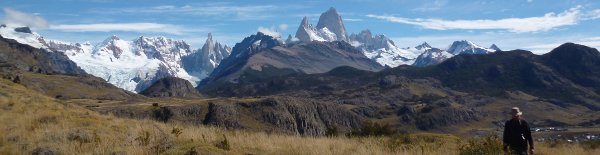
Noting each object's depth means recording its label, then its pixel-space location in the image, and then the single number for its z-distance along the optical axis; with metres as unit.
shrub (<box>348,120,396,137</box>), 39.50
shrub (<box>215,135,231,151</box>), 16.26
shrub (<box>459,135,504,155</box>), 20.42
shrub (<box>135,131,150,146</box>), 16.44
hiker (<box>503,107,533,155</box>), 18.55
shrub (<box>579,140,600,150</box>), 29.98
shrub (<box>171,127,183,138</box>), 18.08
